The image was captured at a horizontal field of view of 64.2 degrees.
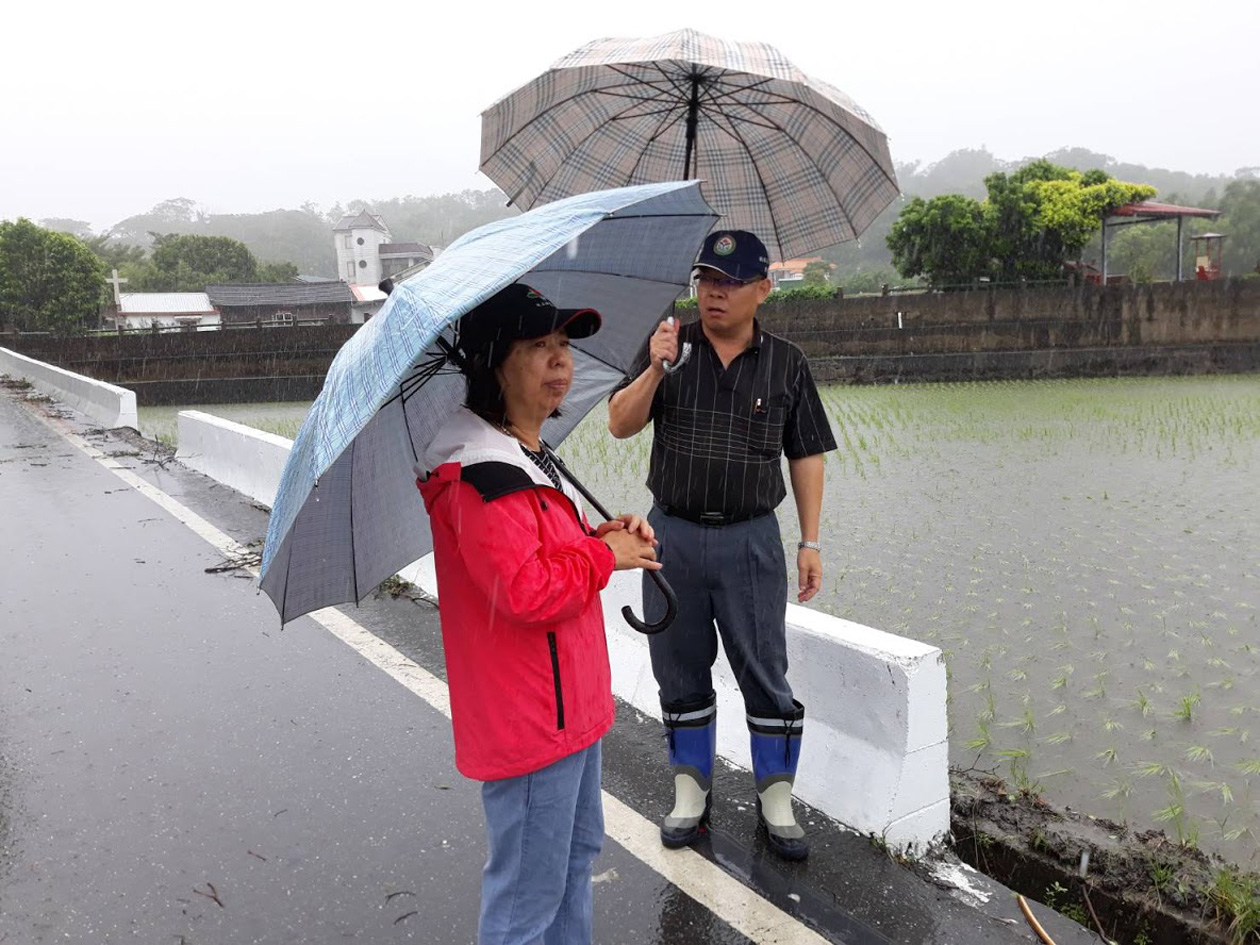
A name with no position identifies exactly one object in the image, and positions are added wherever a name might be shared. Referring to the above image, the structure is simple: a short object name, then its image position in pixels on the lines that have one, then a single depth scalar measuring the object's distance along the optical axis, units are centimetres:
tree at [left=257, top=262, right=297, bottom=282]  7900
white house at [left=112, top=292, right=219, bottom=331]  6188
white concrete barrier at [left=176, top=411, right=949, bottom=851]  281
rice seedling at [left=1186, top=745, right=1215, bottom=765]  413
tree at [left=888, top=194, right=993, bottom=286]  3334
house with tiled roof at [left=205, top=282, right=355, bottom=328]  5584
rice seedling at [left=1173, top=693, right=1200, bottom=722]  457
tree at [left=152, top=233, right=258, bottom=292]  7906
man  274
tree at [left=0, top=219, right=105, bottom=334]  4894
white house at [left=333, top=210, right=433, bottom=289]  8569
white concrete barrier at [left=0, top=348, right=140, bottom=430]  1430
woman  183
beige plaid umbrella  302
